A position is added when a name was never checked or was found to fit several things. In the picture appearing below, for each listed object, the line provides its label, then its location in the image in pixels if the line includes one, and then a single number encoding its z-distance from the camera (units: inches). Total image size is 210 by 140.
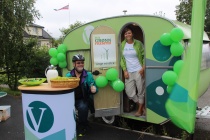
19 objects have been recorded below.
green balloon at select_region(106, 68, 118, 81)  203.3
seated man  191.3
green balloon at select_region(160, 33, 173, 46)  176.1
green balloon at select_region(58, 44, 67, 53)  258.9
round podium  145.3
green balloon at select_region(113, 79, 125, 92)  201.9
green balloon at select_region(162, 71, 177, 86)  169.8
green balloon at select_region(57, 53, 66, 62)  255.4
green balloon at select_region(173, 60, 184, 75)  168.8
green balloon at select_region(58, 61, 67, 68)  262.3
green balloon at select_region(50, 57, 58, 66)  264.1
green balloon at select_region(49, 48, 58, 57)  263.2
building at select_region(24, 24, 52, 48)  1871.3
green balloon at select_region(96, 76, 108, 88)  205.0
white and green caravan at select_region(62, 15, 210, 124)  189.6
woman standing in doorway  208.1
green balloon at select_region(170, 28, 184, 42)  172.1
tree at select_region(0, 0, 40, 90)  366.0
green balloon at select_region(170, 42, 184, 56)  172.4
